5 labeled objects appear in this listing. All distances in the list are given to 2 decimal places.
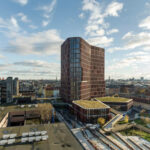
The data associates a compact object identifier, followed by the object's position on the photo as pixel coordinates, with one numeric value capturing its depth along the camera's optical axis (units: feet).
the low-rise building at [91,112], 245.24
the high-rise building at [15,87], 466.29
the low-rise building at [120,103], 342.03
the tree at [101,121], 228.41
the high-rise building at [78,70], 334.24
